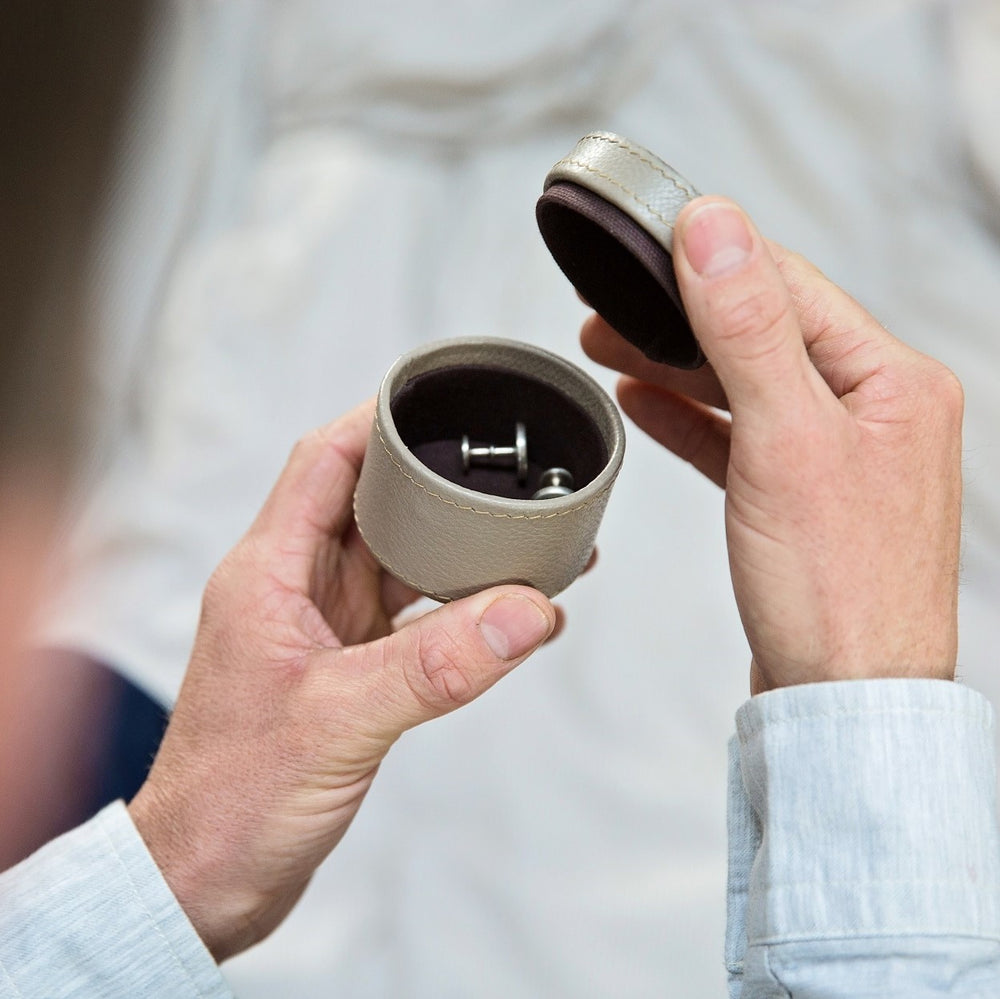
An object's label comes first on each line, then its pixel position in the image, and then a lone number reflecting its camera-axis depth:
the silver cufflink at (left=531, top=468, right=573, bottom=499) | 0.68
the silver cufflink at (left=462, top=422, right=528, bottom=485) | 0.69
